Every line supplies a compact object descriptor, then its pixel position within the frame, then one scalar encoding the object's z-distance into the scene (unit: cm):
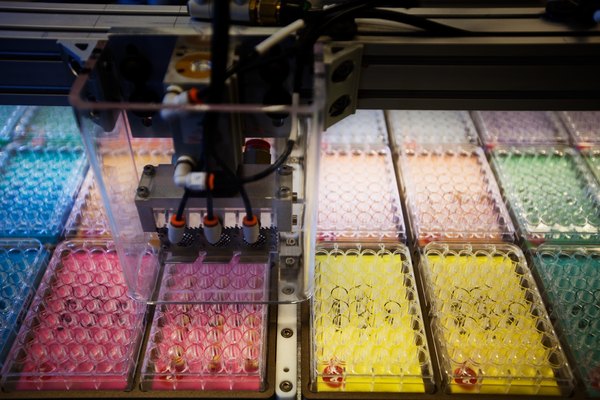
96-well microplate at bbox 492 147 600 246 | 48
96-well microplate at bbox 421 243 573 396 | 37
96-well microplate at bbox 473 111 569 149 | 59
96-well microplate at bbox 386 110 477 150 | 59
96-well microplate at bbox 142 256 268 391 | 37
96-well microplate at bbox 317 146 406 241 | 48
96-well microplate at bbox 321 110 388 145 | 58
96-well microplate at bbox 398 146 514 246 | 48
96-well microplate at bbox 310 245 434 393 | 37
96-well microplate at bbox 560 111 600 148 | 58
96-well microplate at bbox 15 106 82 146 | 56
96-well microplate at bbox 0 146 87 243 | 48
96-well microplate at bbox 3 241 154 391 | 36
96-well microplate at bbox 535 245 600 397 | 38
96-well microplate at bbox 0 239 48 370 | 39
